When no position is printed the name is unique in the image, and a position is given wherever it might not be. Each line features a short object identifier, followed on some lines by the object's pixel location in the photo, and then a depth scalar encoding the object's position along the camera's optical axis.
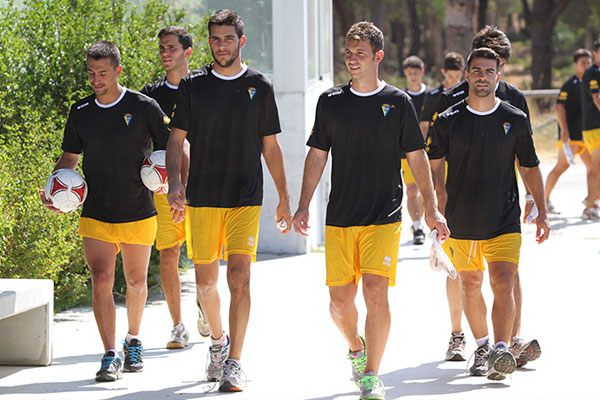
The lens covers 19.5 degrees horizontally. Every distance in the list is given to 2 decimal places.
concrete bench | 12.13
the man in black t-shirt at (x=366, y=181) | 10.48
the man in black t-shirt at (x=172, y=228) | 13.27
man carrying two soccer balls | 11.61
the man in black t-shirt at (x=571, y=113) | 24.71
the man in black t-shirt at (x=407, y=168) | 21.40
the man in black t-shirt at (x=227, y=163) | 10.99
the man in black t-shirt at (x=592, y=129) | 23.50
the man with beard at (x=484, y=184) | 11.37
